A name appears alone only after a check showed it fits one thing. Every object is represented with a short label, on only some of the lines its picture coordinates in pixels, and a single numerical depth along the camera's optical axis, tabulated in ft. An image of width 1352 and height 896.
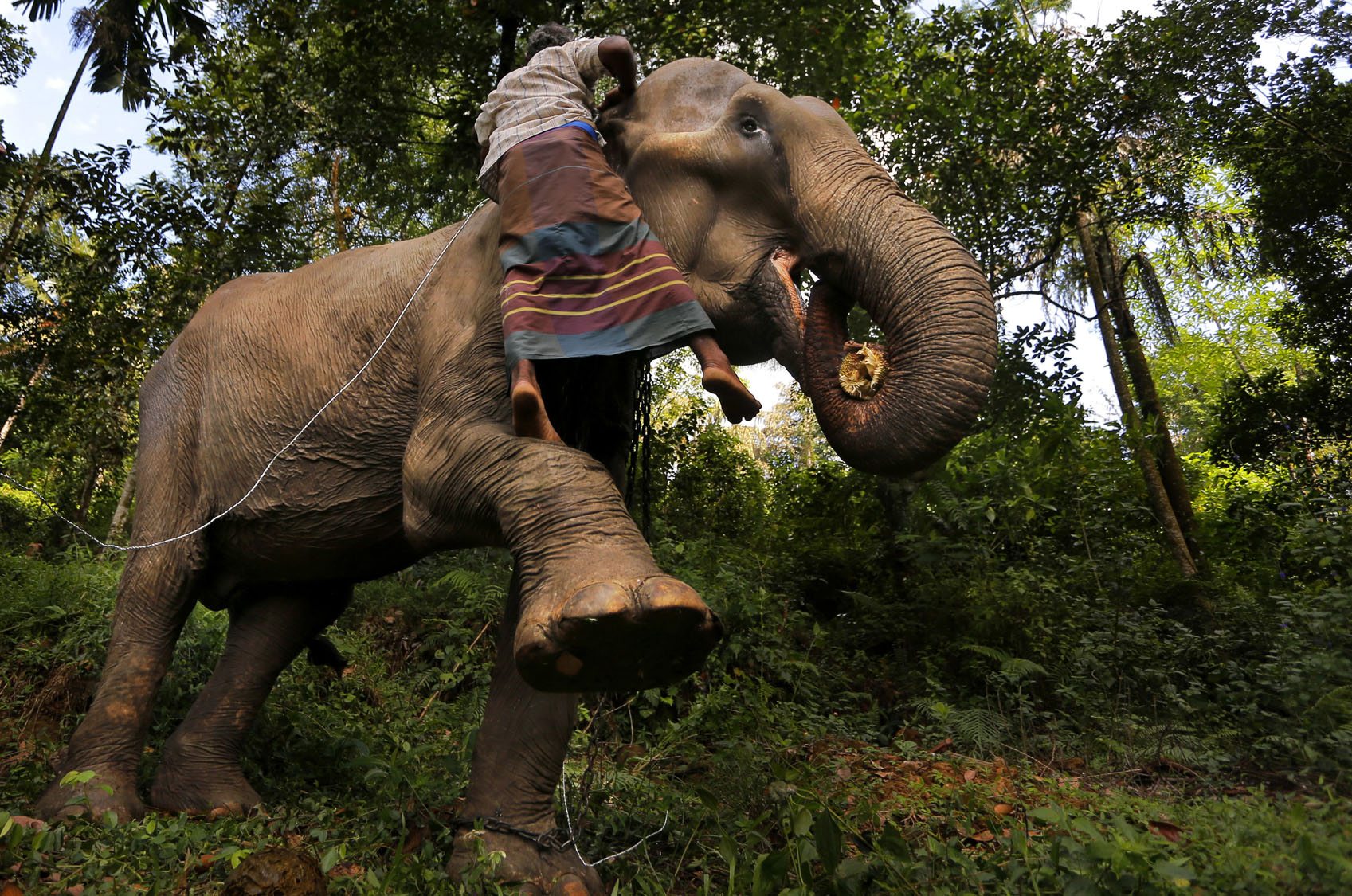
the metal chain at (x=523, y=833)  10.41
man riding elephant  9.18
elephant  8.72
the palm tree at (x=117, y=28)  37.22
